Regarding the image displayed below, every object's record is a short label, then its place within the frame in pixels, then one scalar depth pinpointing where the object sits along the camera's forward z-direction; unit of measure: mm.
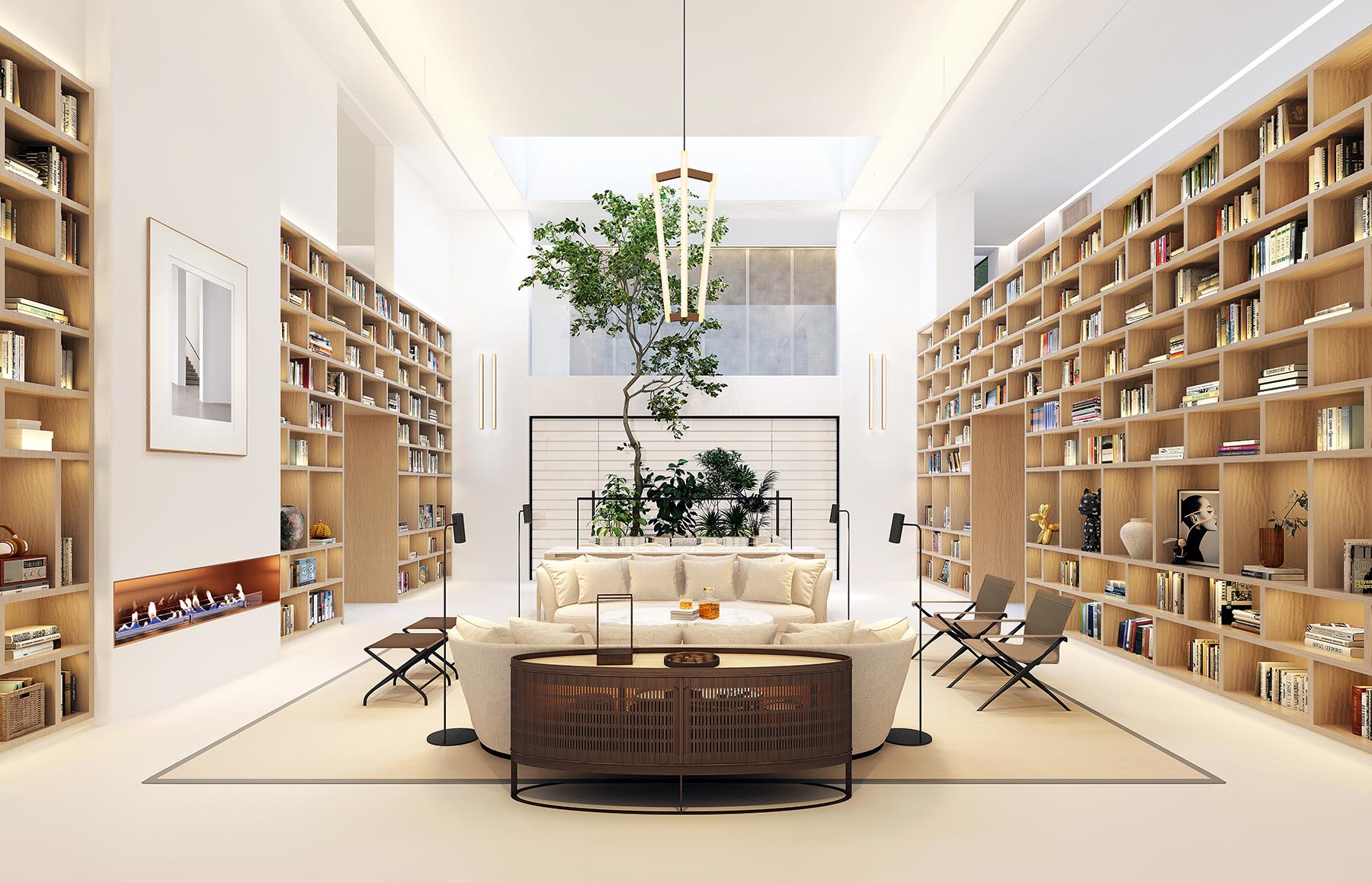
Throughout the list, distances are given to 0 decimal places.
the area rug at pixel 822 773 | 4527
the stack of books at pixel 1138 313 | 7297
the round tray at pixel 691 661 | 4245
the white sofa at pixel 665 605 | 7539
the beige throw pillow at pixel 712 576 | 8219
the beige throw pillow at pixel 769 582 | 8102
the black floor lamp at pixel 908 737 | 5136
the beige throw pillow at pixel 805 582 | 8148
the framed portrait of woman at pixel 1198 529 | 6746
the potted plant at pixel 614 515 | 11992
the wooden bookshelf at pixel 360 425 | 8336
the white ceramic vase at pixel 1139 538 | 7285
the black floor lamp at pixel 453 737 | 5078
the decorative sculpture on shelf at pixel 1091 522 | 8227
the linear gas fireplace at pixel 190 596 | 5855
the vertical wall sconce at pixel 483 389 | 13172
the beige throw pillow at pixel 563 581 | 7914
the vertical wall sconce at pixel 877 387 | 13258
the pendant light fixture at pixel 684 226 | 5848
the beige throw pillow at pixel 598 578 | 7961
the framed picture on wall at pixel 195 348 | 5820
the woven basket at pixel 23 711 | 4781
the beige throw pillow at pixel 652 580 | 8141
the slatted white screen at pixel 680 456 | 13789
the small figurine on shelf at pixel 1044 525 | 9039
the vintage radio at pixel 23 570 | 4805
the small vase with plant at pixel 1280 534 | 5840
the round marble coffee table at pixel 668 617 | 6523
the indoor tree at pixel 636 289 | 12070
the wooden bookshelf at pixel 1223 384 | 5301
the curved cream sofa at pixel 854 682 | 4621
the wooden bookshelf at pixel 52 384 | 5004
